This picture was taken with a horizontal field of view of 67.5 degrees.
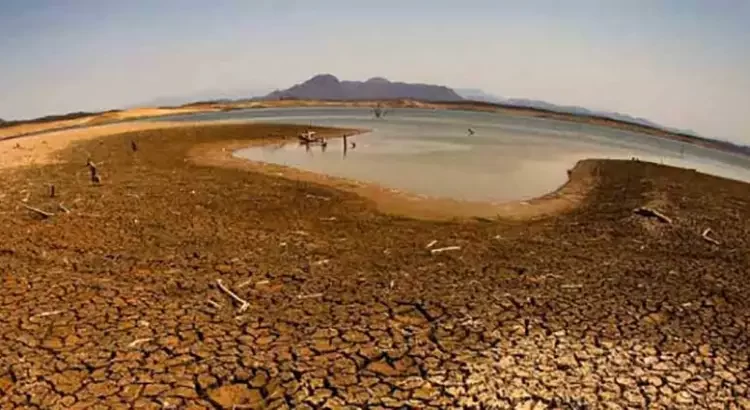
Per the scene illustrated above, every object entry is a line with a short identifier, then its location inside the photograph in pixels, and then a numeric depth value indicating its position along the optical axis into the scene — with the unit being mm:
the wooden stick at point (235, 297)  9319
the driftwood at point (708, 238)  14480
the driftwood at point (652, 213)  16255
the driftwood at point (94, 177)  20484
